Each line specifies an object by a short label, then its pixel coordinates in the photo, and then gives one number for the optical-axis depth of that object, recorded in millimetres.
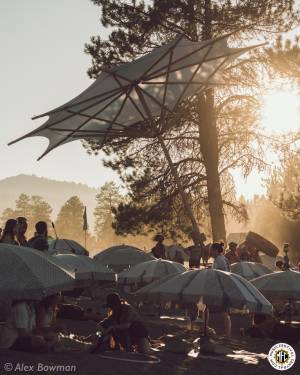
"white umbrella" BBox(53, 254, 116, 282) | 17062
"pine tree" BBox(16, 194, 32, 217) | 159750
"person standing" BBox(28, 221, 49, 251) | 12984
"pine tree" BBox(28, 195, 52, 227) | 153750
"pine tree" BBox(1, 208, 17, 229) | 179462
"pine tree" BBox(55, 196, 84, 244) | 148500
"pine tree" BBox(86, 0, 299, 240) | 27000
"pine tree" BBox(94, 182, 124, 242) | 138625
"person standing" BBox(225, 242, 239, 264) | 20922
